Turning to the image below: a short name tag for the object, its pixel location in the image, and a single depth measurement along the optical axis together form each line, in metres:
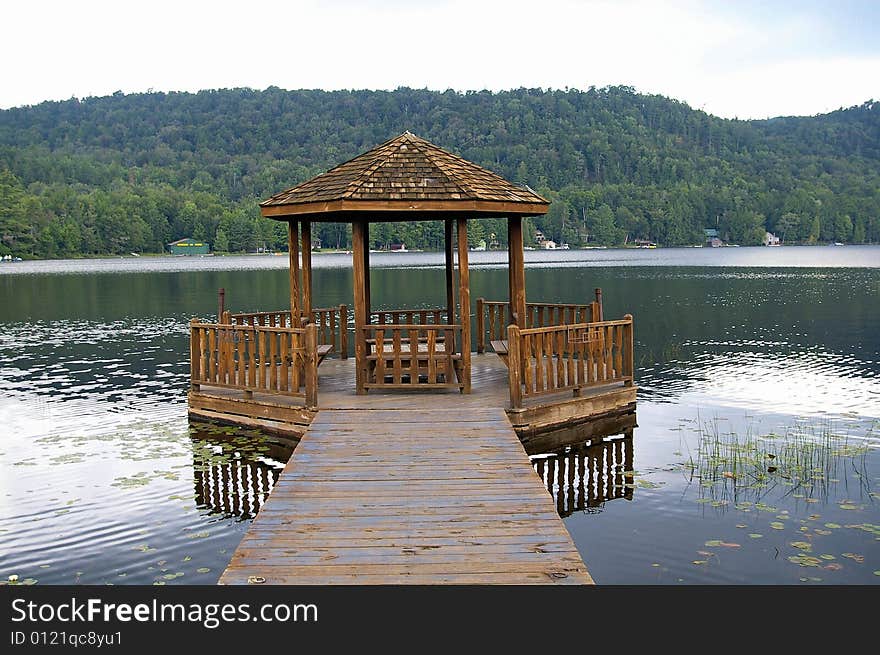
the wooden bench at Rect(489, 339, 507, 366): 12.36
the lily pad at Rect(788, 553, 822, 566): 7.27
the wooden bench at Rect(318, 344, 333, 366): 12.32
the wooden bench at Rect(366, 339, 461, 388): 11.49
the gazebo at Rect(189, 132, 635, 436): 11.06
